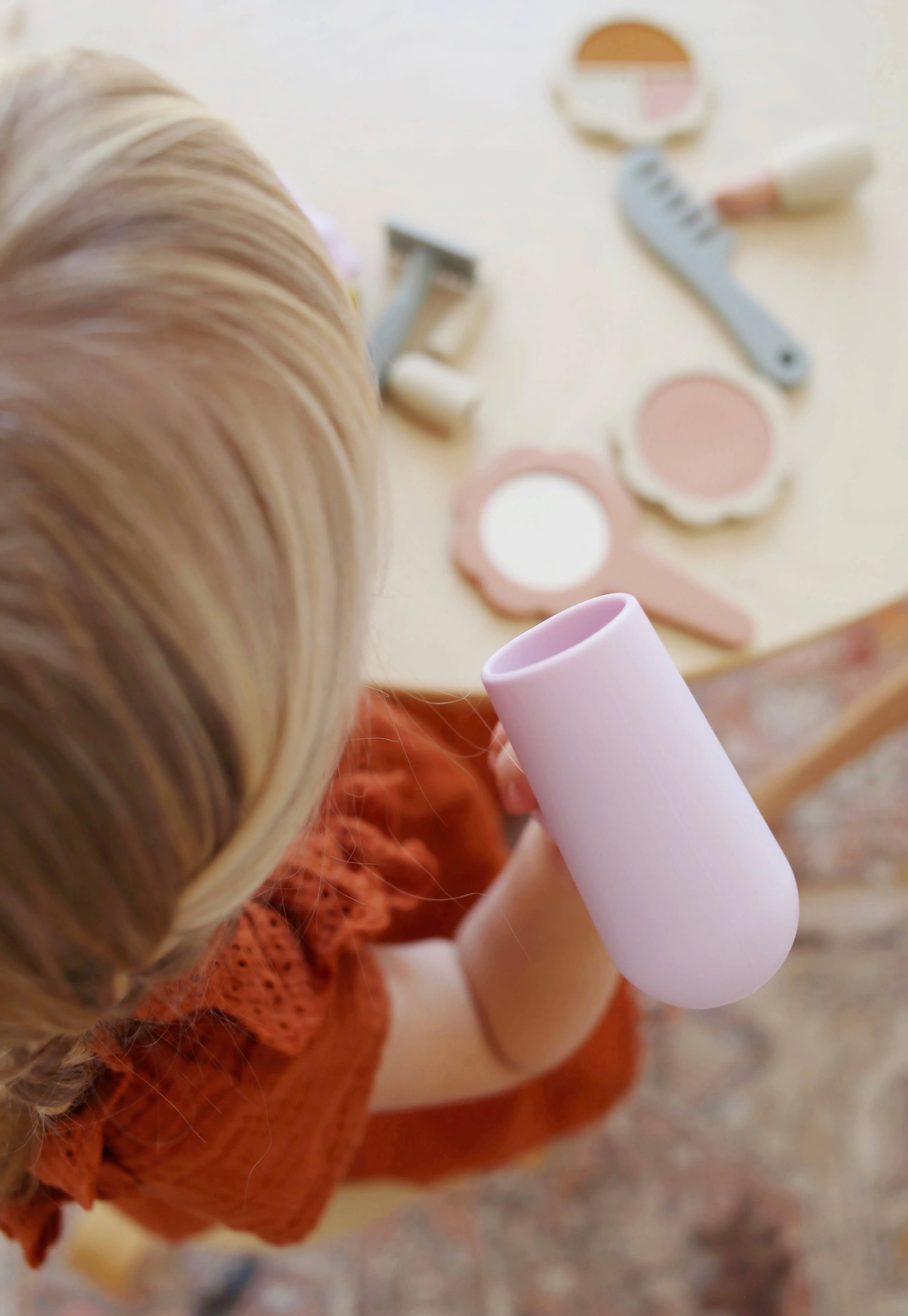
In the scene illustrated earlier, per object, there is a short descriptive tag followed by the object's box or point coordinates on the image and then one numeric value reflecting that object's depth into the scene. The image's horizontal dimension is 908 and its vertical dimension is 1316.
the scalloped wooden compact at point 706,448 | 0.56
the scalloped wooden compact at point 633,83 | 0.65
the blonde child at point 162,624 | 0.26
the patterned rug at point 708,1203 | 0.92
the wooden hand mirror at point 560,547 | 0.54
